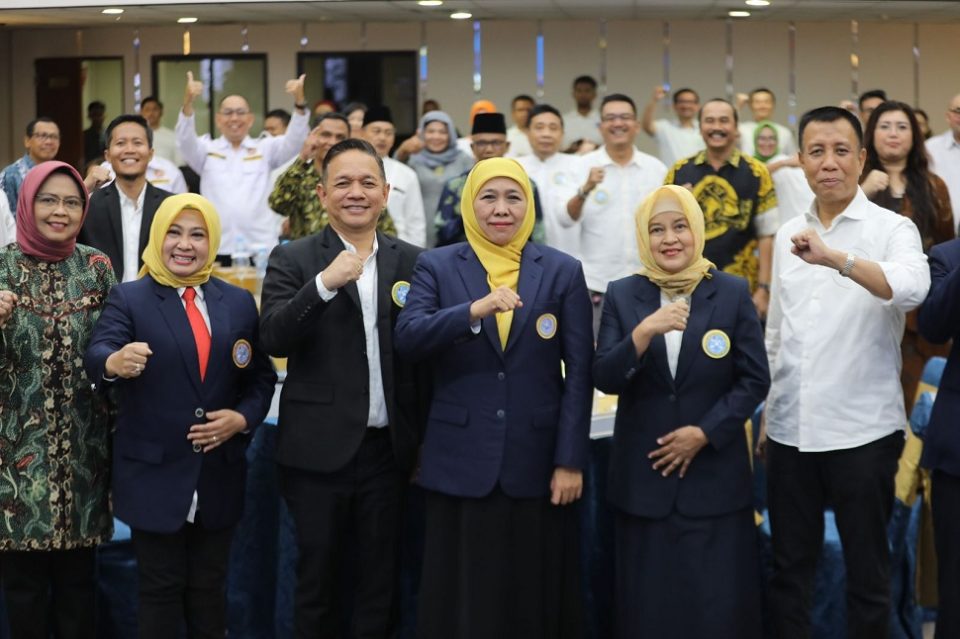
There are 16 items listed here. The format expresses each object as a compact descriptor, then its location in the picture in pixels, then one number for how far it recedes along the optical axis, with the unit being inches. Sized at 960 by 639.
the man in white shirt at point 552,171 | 233.6
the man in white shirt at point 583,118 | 395.5
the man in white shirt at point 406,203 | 235.1
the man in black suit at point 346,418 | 120.1
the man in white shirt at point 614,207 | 223.1
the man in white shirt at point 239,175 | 251.1
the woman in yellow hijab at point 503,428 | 116.2
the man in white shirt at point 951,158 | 215.2
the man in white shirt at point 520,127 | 358.0
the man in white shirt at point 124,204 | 166.6
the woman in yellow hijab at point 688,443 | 116.1
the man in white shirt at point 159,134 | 412.2
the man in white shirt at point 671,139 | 318.3
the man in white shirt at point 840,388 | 116.1
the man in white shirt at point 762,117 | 354.6
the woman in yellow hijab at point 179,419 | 116.3
